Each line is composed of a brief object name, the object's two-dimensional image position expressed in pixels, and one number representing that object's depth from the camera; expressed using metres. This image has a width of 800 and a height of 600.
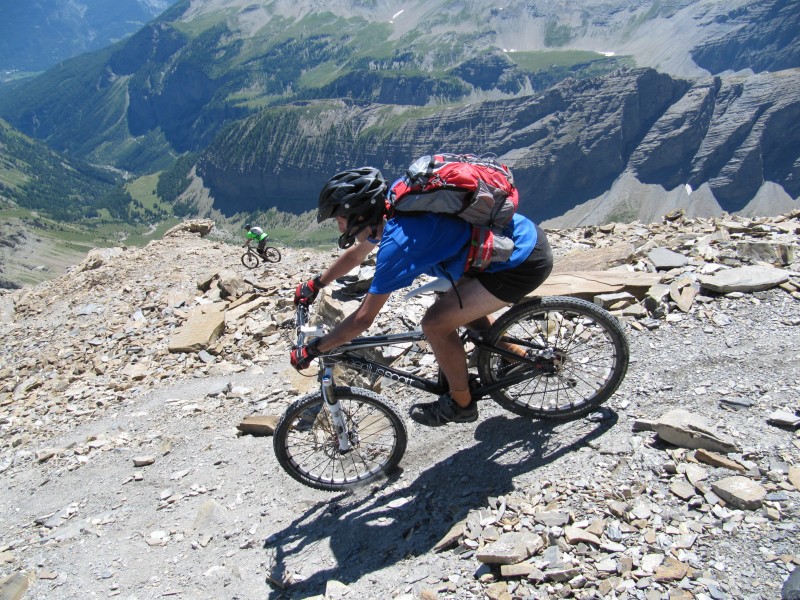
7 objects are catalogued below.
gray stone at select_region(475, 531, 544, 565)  5.07
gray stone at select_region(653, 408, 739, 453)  5.74
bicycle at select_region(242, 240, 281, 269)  19.41
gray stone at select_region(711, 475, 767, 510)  4.98
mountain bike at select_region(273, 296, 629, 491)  6.42
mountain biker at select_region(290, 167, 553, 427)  5.31
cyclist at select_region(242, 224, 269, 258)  20.86
